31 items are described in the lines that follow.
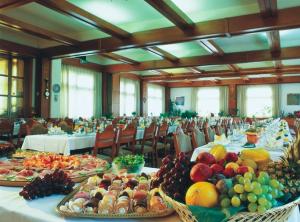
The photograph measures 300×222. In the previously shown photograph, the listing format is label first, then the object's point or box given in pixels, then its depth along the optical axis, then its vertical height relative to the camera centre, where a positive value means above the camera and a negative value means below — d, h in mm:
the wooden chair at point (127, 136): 3940 -343
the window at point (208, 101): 16641 +686
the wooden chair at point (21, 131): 5336 -362
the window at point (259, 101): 15156 +630
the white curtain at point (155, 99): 16188 +778
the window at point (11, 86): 8164 +766
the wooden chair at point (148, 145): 4778 -568
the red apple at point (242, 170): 851 -173
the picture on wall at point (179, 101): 17719 +716
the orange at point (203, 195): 763 -224
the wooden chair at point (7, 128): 5156 -291
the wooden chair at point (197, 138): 3629 -343
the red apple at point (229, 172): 862 -183
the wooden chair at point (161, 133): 5238 -396
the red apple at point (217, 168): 885 -176
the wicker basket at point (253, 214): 724 -268
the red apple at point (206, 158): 971 -158
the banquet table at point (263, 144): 2923 -364
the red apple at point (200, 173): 847 -181
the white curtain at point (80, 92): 10047 +755
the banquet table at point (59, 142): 3980 -434
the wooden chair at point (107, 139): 3529 -346
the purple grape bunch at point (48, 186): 1107 -296
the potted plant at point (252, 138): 3343 -300
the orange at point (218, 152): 1076 -152
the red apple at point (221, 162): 965 -170
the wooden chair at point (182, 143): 3081 -341
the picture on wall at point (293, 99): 14539 +700
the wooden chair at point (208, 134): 4346 -336
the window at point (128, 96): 13414 +782
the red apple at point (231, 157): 1010 -159
